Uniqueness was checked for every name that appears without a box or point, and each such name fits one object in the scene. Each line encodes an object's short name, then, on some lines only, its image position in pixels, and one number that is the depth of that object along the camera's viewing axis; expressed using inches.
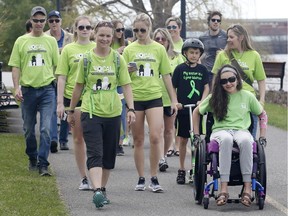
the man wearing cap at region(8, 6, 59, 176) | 518.6
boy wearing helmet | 507.5
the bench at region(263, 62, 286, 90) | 1148.5
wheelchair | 425.1
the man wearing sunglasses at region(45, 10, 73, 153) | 616.8
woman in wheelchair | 434.6
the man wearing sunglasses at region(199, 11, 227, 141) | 623.8
